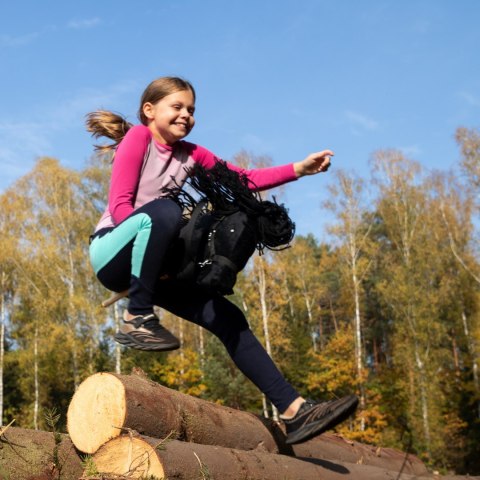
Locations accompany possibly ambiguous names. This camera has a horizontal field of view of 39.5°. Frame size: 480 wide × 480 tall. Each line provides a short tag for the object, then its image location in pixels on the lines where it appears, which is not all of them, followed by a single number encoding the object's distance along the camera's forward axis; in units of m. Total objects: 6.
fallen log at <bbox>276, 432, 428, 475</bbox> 5.20
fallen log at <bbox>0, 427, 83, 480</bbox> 3.56
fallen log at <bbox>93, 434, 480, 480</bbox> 3.46
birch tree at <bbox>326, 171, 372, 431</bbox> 29.11
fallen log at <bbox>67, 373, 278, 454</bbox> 3.77
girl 3.40
